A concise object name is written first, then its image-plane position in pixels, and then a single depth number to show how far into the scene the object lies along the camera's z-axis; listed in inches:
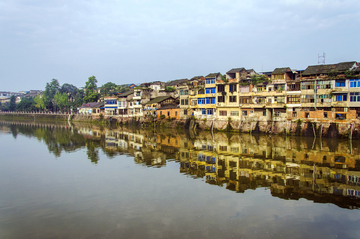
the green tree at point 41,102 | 4089.3
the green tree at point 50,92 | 4155.3
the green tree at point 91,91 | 3535.9
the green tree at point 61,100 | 3814.0
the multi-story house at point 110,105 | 2869.1
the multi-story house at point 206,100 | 1910.7
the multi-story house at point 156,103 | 2351.5
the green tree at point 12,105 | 4832.7
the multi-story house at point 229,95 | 1785.2
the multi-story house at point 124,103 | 2726.4
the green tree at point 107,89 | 3705.7
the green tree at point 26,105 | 4367.6
